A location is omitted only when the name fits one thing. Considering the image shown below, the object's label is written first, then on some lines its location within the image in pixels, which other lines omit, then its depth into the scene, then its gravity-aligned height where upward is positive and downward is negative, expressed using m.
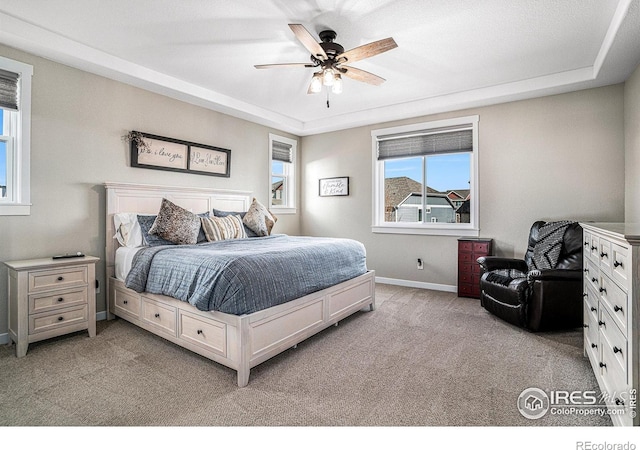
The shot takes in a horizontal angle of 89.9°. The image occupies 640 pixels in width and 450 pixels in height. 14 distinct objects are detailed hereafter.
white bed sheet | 3.11 -0.37
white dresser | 1.37 -0.47
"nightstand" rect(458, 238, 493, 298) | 4.13 -0.50
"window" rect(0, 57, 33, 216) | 2.86 +0.72
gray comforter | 2.20 -0.38
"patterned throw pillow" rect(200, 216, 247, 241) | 3.61 -0.05
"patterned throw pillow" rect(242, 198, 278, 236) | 4.12 +0.05
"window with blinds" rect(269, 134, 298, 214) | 5.61 +0.92
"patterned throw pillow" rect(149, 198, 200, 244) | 3.26 -0.02
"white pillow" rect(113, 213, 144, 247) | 3.34 -0.07
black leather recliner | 2.92 -0.65
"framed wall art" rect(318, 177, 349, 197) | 5.58 +0.67
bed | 2.21 -0.73
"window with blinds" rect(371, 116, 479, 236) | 4.52 +0.71
